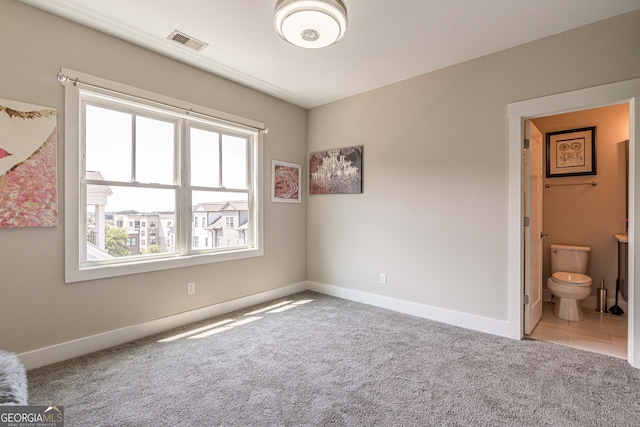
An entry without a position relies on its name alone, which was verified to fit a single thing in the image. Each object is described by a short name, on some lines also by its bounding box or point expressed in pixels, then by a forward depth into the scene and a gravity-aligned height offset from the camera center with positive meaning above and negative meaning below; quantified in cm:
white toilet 317 -72
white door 287 -15
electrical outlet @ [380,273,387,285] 369 -81
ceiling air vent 263 +158
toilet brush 336 -108
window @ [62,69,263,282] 249 +35
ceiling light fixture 186 +126
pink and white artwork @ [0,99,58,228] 212 +35
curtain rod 234 +107
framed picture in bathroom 364 +79
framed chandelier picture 395 +60
